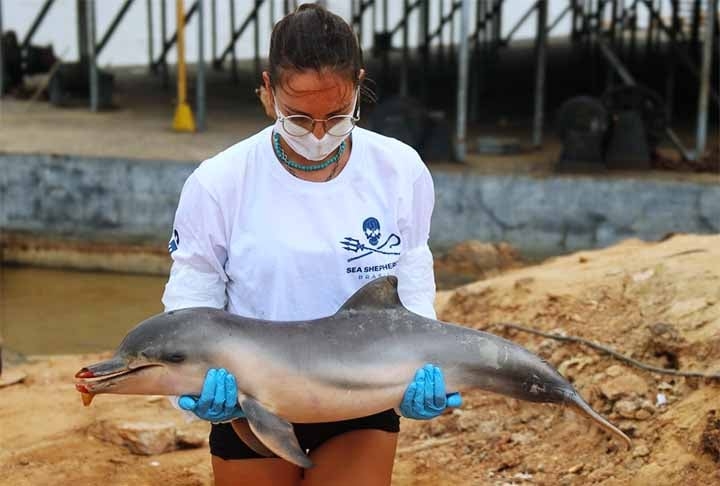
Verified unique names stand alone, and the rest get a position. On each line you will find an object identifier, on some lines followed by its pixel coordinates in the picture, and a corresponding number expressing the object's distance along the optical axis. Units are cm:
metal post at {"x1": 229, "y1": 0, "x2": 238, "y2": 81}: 2395
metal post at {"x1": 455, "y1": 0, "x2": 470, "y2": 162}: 1386
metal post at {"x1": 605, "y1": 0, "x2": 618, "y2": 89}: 2323
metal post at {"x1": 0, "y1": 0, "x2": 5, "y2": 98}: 2088
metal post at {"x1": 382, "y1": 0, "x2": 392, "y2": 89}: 2106
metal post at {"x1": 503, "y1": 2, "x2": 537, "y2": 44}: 2820
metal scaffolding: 1445
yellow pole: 1614
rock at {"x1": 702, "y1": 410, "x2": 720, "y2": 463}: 460
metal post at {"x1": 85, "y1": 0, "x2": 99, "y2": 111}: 1766
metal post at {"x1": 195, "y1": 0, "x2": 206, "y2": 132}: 1595
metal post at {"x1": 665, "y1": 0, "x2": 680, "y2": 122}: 1605
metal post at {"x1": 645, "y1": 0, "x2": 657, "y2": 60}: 2490
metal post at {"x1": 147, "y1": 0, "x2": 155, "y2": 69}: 2459
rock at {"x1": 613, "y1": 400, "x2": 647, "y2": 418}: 514
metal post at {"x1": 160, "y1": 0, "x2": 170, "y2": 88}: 2294
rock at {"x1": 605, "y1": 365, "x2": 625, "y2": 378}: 543
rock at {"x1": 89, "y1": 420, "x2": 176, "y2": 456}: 554
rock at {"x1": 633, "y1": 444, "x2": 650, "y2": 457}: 488
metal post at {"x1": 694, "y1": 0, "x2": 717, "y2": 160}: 1345
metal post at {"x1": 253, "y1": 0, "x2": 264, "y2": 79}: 2476
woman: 309
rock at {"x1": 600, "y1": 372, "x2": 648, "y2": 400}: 525
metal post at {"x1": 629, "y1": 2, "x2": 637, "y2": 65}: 2450
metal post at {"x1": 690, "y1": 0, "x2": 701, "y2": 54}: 2286
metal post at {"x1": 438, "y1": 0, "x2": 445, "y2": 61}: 2492
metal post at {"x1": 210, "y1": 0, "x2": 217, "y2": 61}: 2513
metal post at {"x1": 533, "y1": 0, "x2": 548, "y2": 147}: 1516
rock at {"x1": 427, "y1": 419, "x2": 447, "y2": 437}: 575
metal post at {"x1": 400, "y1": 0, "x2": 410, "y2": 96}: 1736
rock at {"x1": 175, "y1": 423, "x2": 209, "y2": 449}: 559
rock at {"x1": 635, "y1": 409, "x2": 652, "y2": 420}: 510
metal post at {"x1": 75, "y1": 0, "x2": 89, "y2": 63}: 2045
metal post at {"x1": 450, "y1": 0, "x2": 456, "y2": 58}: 2659
